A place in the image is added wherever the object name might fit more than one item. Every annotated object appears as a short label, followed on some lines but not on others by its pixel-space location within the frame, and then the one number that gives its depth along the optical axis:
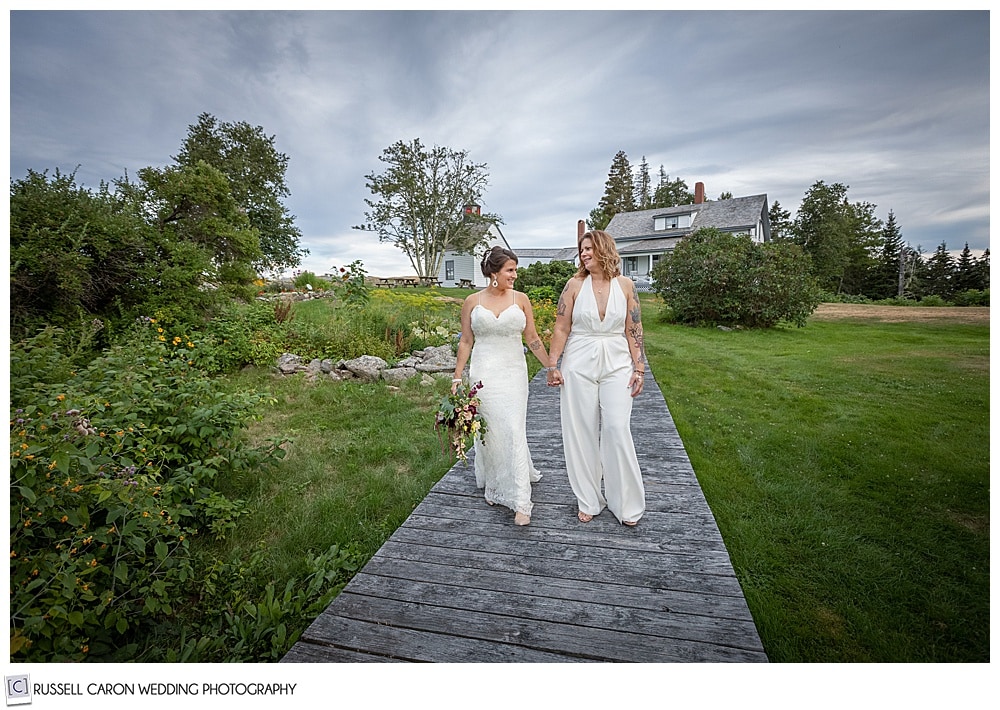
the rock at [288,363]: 6.80
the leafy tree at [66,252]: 4.35
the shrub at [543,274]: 17.67
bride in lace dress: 2.72
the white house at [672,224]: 25.45
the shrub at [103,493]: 1.76
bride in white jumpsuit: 2.59
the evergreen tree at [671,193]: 39.28
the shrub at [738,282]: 11.84
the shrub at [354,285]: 8.60
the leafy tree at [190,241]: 5.93
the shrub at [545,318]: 9.84
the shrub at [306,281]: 14.92
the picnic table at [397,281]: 23.94
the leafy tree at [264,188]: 15.02
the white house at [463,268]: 30.53
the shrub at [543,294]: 14.69
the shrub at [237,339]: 6.36
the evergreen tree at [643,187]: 43.59
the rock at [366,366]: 6.80
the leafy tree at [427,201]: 25.09
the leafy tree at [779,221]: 30.54
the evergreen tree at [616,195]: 42.22
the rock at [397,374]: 6.82
